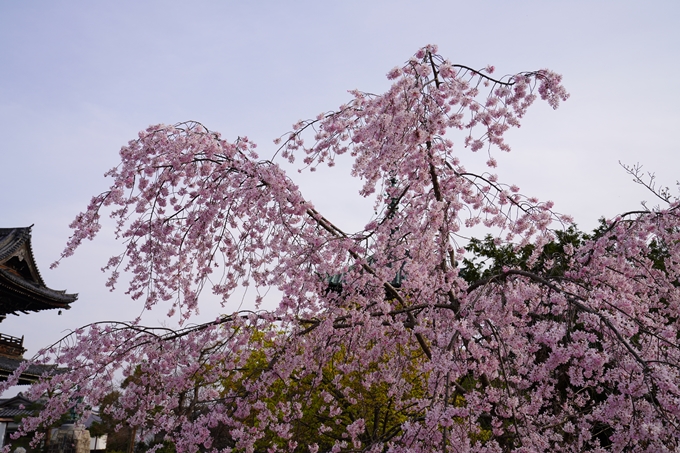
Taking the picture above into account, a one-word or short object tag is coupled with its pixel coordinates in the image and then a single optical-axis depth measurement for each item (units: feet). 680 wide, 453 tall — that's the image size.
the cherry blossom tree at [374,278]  15.48
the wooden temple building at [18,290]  49.80
